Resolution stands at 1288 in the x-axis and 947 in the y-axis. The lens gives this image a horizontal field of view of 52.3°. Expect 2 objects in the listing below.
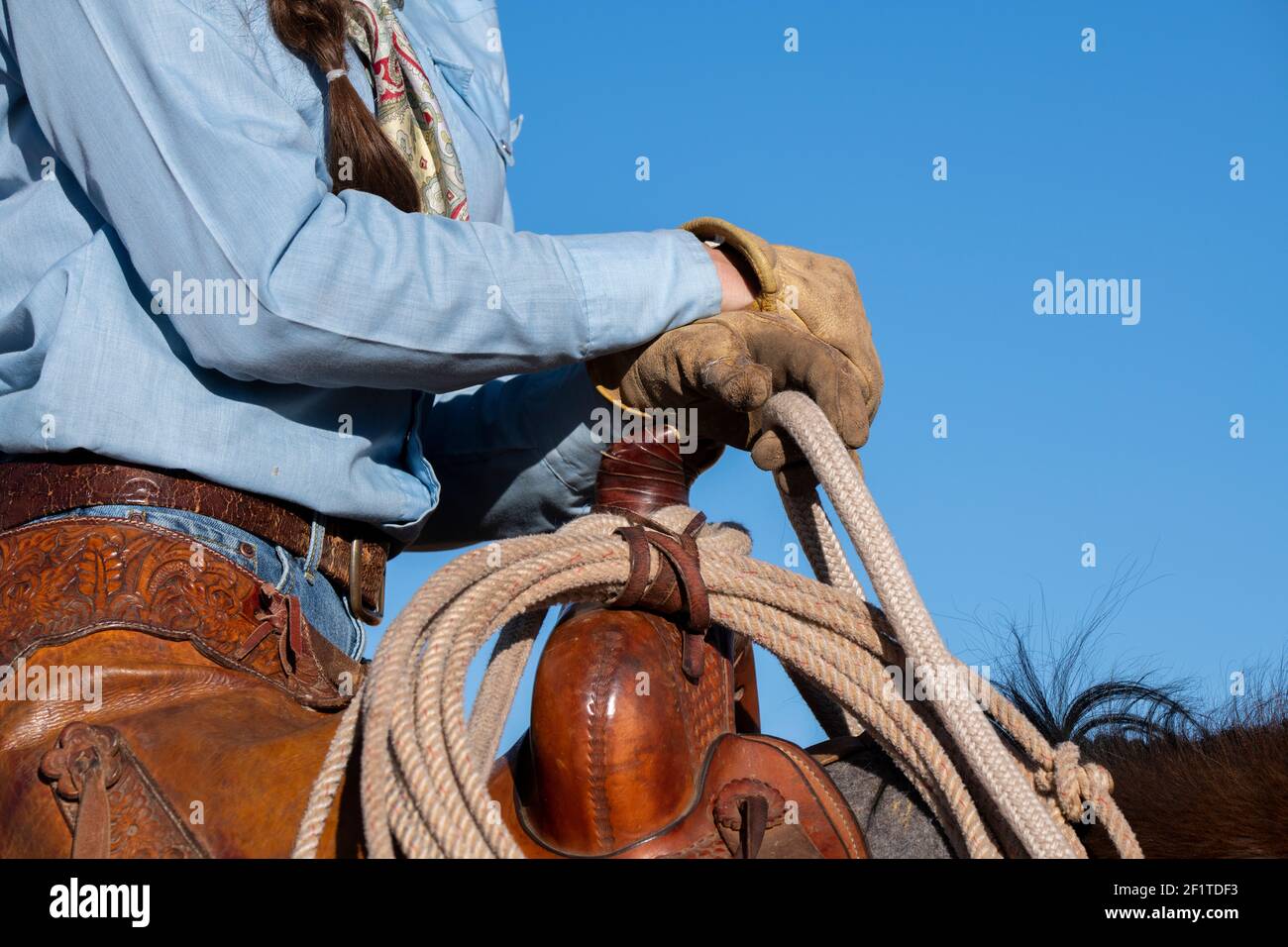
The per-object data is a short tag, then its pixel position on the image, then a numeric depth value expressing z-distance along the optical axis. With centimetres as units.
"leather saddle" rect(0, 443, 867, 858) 120
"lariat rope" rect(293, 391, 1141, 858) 113
